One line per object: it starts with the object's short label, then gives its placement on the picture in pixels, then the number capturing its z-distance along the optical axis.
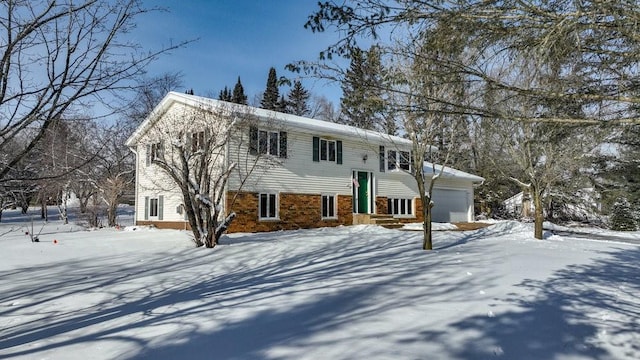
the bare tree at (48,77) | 3.12
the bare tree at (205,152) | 11.73
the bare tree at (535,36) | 3.07
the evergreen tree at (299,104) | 46.09
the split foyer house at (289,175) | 16.33
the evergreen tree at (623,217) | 23.31
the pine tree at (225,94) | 50.03
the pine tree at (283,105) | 45.83
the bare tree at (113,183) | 20.88
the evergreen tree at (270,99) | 44.50
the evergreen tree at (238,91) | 49.69
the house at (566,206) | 26.72
